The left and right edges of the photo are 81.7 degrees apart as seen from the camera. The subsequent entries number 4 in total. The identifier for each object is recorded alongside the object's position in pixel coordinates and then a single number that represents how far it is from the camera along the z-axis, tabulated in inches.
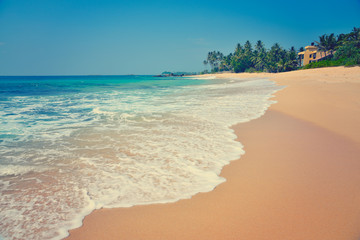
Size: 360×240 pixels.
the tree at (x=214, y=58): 5167.3
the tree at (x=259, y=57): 3142.2
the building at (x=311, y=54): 2415.0
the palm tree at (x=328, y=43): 2106.2
